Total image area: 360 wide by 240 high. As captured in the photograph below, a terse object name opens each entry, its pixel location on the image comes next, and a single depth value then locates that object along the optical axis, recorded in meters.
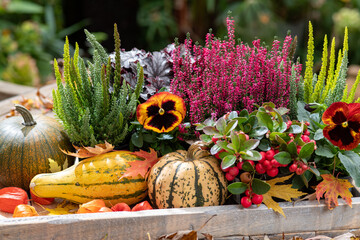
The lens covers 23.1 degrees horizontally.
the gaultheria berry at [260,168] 1.07
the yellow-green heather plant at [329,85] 1.14
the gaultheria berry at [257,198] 1.07
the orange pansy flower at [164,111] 1.12
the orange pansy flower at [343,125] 1.06
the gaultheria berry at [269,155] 1.07
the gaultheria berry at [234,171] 1.07
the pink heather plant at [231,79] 1.15
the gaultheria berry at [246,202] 1.07
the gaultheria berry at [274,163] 1.07
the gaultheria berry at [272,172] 1.07
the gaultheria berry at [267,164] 1.07
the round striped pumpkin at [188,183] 1.08
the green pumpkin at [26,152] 1.16
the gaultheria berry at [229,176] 1.08
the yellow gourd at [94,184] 1.12
